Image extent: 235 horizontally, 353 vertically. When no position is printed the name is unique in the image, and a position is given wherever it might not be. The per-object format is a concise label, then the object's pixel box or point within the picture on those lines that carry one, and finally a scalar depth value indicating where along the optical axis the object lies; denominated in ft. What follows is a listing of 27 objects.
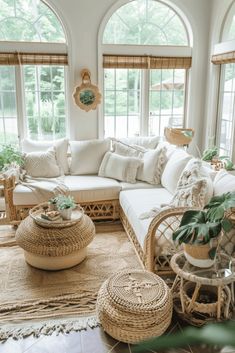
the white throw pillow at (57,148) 14.55
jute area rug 7.74
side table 7.16
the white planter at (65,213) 10.07
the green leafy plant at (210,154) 13.67
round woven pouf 6.92
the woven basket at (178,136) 13.75
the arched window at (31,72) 14.32
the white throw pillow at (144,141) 14.96
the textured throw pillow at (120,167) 13.65
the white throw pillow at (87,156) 14.57
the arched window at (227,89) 13.76
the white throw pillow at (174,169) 11.79
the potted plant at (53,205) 10.35
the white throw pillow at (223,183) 8.77
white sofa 8.71
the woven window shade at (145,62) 15.15
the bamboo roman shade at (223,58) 13.30
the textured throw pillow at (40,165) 13.84
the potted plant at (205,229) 6.97
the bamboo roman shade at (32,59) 14.30
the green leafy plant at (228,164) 12.56
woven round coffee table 9.47
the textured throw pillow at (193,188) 8.96
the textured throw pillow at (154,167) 13.38
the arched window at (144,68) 15.20
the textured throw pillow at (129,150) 14.42
